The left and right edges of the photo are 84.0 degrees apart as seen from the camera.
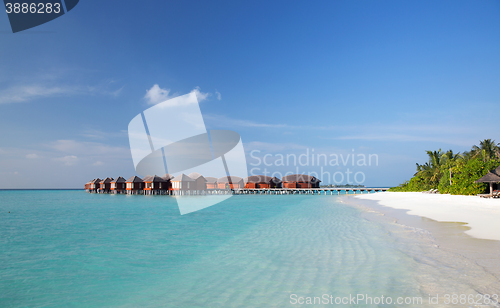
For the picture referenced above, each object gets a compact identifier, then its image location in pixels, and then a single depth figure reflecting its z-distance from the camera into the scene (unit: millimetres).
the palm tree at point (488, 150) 36722
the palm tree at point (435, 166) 42206
